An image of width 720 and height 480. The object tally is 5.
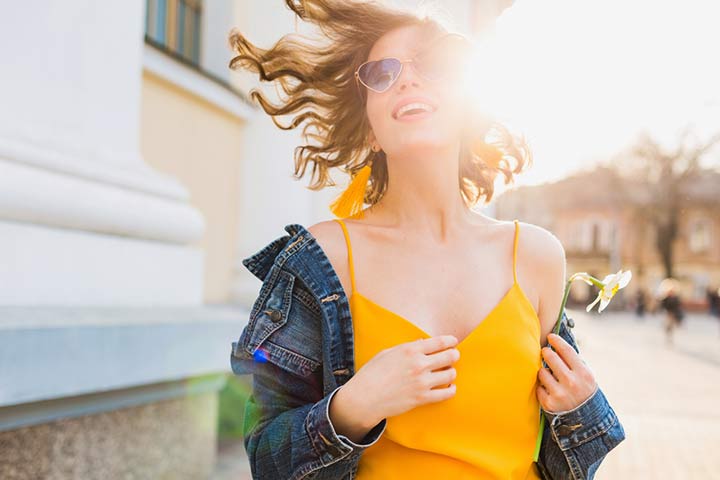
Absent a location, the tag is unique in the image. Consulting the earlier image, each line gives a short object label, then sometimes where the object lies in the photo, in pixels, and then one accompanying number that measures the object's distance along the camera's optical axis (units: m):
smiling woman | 1.26
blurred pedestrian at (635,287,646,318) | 34.78
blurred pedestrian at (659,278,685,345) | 17.53
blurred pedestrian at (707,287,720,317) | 40.19
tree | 32.84
